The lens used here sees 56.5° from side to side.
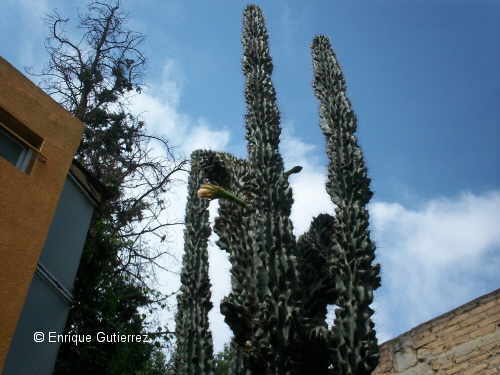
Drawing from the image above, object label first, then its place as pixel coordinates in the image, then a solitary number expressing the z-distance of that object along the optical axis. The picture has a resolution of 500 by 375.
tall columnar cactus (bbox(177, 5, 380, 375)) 3.86
